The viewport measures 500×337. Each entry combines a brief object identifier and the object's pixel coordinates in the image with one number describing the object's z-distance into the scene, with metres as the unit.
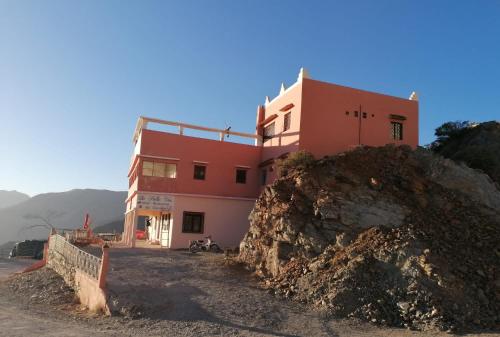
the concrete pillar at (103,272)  13.25
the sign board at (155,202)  22.39
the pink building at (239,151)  22.09
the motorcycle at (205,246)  21.48
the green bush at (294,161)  19.19
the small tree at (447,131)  30.00
